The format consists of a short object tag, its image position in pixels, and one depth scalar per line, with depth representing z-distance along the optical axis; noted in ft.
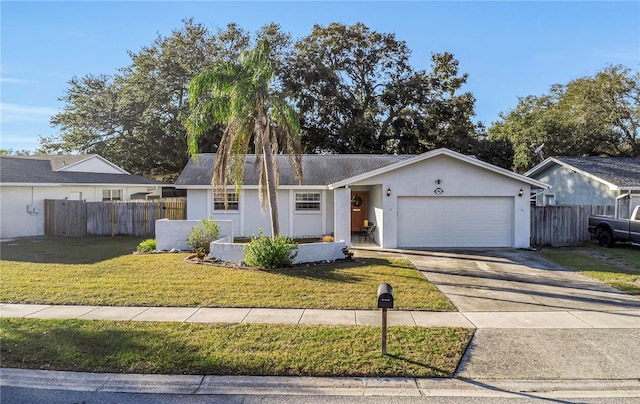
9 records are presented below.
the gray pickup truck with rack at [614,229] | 50.00
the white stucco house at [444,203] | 51.96
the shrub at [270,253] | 38.37
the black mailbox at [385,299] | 18.65
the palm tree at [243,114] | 40.34
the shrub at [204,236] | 46.78
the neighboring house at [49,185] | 62.49
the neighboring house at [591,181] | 63.21
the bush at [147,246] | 49.50
